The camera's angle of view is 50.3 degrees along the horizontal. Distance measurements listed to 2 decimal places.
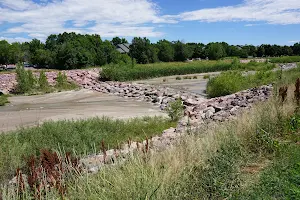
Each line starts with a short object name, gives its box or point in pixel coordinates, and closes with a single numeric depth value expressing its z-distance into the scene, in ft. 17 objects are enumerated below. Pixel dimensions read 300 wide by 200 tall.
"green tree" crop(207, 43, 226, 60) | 305.73
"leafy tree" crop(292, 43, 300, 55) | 377.75
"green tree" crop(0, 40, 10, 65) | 204.43
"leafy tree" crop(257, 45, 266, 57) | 368.48
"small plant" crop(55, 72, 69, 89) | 97.50
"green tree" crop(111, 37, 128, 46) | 406.19
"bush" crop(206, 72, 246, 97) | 70.64
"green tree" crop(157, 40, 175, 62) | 265.40
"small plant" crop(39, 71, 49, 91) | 92.07
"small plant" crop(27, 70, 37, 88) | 90.84
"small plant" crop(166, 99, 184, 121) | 44.98
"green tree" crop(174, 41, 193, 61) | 278.67
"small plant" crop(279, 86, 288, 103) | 24.73
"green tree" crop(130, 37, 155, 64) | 238.70
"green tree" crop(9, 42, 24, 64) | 206.59
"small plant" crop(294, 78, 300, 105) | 25.19
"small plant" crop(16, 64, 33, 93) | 88.17
